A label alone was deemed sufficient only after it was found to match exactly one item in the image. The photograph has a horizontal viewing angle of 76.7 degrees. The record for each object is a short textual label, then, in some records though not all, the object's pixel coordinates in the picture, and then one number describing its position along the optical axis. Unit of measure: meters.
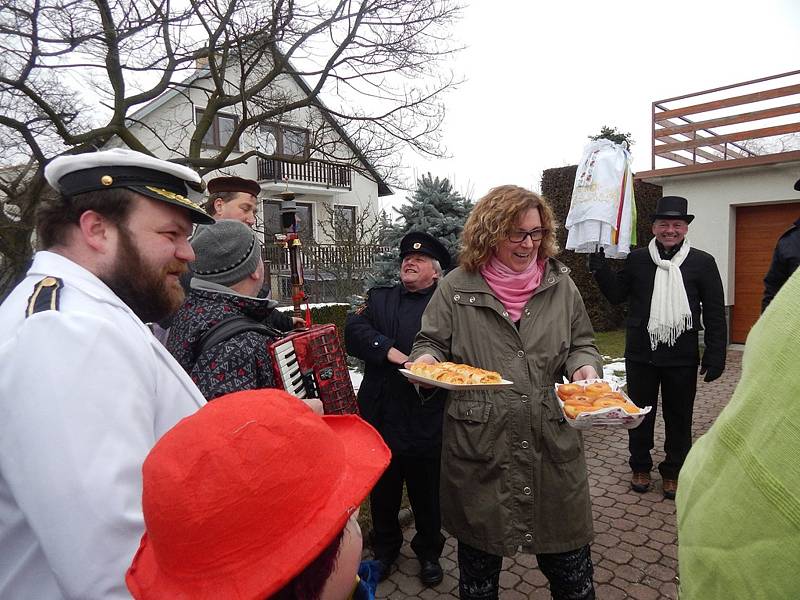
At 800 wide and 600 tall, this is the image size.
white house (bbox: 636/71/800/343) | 9.03
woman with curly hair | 2.23
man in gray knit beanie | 1.92
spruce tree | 4.92
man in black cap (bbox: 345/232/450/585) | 3.22
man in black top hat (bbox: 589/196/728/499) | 4.10
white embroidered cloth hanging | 4.09
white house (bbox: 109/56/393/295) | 11.57
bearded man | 1.05
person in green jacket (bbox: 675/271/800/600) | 0.61
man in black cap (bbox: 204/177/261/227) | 3.93
